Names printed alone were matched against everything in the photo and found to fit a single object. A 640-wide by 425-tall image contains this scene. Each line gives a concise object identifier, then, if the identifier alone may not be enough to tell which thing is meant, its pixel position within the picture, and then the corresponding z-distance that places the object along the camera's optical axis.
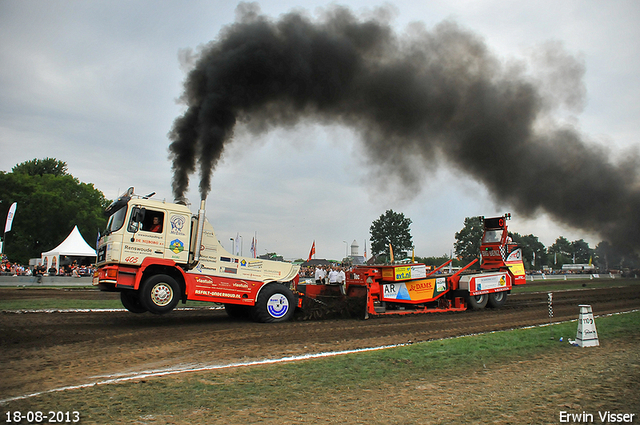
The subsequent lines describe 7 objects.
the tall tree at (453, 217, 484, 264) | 87.12
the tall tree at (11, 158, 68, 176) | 64.69
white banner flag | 32.22
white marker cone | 7.39
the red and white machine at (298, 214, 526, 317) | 13.44
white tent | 34.72
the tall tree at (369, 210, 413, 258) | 92.06
